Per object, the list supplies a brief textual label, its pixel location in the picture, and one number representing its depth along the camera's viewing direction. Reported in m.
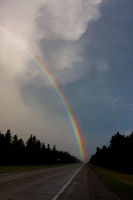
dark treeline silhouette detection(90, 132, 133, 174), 58.95
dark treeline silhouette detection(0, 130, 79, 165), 69.38
